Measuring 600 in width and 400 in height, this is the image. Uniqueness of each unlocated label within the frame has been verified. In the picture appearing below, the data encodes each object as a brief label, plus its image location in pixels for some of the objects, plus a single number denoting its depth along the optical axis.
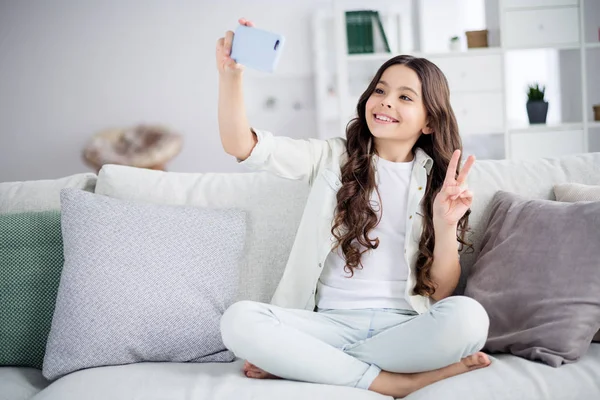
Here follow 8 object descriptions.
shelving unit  4.06
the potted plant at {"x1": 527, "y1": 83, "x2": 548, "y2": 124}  4.20
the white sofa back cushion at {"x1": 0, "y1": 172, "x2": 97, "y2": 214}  1.97
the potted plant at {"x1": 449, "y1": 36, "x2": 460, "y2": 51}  4.12
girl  1.50
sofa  1.42
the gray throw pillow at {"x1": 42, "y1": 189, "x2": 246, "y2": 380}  1.63
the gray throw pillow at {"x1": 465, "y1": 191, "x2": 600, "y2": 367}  1.56
